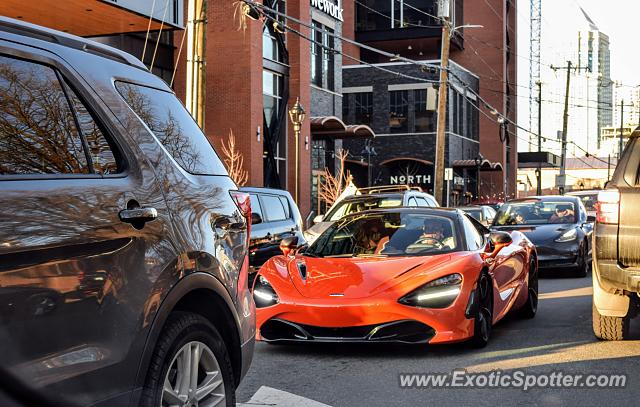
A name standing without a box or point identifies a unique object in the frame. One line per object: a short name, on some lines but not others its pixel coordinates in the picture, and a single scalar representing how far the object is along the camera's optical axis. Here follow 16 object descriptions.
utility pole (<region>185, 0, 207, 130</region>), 15.26
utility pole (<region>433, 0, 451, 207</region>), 28.31
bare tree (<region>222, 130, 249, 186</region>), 32.31
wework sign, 43.66
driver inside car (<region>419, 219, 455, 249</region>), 8.81
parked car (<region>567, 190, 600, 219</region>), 25.93
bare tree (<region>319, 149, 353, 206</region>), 35.47
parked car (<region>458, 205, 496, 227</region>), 24.21
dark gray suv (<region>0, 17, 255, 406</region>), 3.03
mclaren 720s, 7.64
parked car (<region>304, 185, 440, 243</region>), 16.77
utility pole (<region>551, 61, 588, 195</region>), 56.31
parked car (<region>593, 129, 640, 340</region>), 7.56
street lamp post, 28.31
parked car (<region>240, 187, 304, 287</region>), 13.55
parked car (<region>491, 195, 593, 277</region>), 16.50
